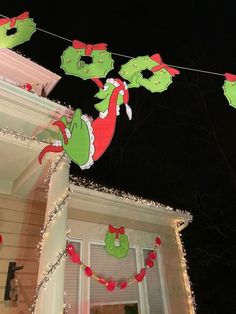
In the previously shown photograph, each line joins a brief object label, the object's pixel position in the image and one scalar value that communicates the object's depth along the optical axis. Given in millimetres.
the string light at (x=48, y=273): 3162
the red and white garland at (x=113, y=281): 4676
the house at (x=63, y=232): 3682
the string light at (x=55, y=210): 3533
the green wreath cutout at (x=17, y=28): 3340
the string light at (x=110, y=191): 5345
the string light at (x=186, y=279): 6074
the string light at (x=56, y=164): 3952
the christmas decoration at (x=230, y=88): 3473
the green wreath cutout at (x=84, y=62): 3523
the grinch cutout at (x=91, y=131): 3289
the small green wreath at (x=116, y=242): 5324
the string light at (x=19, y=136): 3682
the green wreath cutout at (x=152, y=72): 3676
